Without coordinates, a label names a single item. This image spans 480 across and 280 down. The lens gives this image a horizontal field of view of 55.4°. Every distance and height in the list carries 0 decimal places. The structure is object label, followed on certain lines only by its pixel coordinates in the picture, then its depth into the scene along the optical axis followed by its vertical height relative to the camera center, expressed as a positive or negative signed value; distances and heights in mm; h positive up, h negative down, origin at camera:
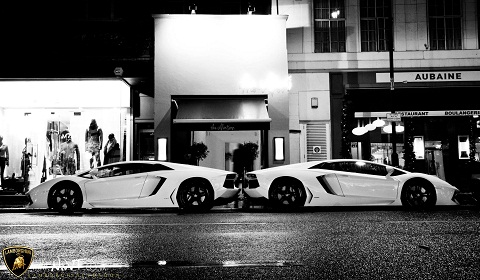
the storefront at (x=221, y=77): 16906 +3153
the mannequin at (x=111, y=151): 16969 +399
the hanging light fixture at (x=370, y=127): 17645 +1229
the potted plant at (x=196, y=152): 16953 +326
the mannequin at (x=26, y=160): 16797 +97
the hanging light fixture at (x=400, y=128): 18262 +1217
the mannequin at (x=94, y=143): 17078 +711
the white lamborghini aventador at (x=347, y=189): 10992 -727
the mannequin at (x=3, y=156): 16688 +234
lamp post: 15445 +1673
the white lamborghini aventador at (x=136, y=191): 10828 -702
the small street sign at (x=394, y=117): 15141 +1374
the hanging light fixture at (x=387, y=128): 17883 +1177
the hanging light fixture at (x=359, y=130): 17709 +1116
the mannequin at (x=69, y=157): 16922 +189
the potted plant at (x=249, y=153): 16828 +264
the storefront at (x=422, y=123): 17688 +1382
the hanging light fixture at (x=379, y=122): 17375 +1378
